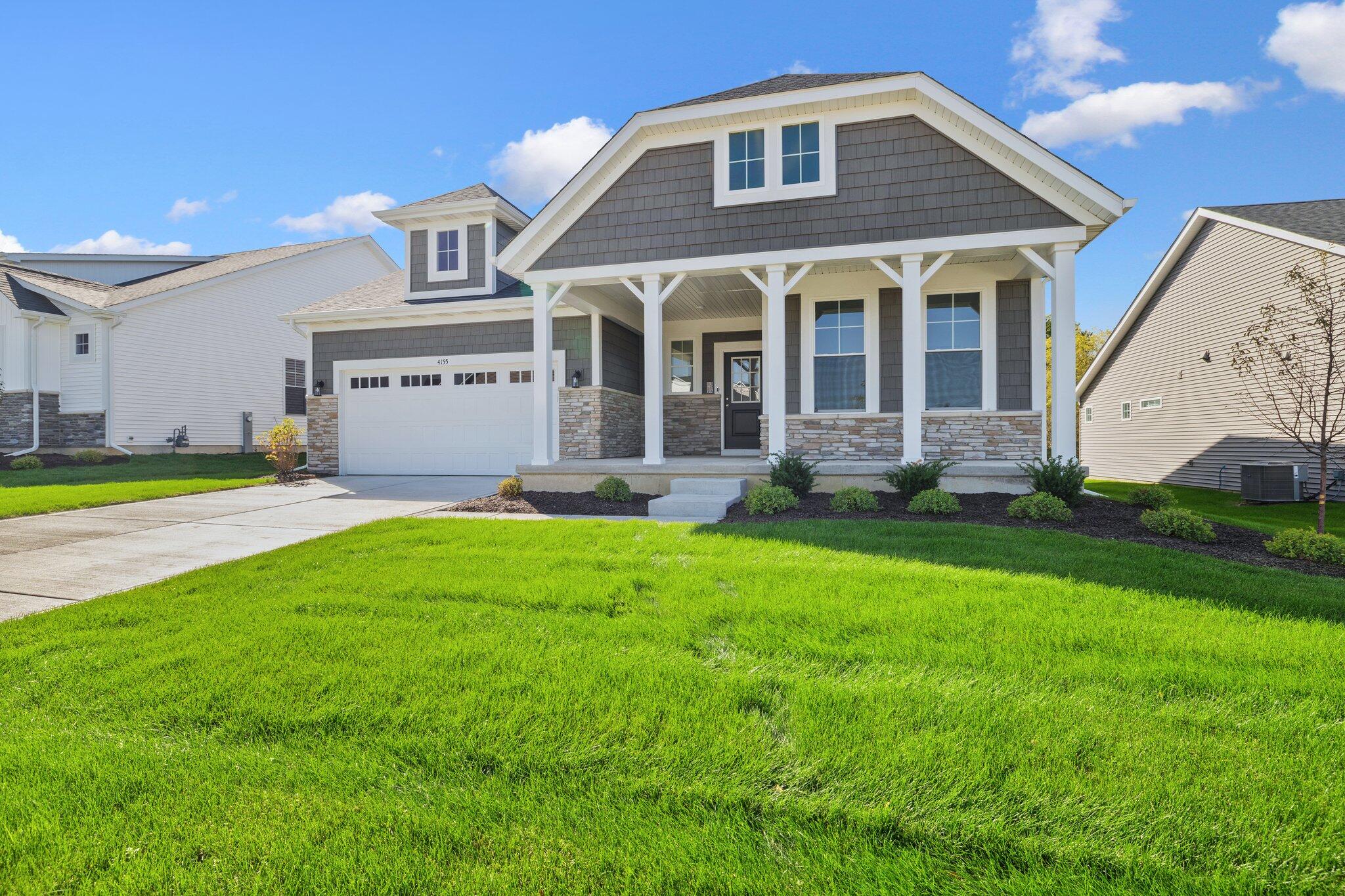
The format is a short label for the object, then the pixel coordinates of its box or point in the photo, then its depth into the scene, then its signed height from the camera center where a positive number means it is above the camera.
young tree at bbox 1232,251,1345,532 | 10.80 +1.35
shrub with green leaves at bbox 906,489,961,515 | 7.29 -0.67
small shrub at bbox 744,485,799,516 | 7.66 -0.67
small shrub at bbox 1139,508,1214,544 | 6.01 -0.77
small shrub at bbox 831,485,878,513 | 7.62 -0.68
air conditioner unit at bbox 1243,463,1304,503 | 10.74 -0.64
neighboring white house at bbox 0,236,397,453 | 16.33 +2.55
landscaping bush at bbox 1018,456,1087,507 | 7.36 -0.41
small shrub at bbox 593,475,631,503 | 9.11 -0.65
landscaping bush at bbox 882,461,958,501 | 7.96 -0.41
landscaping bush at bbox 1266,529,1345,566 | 5.32 -0.86
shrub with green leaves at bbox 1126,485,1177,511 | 7.34 -0.62
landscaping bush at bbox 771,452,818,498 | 8.48 -0.40
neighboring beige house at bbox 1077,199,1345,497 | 12.20 +2.49
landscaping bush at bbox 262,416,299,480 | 12.51 -0.07
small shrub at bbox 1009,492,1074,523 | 6.90 -0.70
